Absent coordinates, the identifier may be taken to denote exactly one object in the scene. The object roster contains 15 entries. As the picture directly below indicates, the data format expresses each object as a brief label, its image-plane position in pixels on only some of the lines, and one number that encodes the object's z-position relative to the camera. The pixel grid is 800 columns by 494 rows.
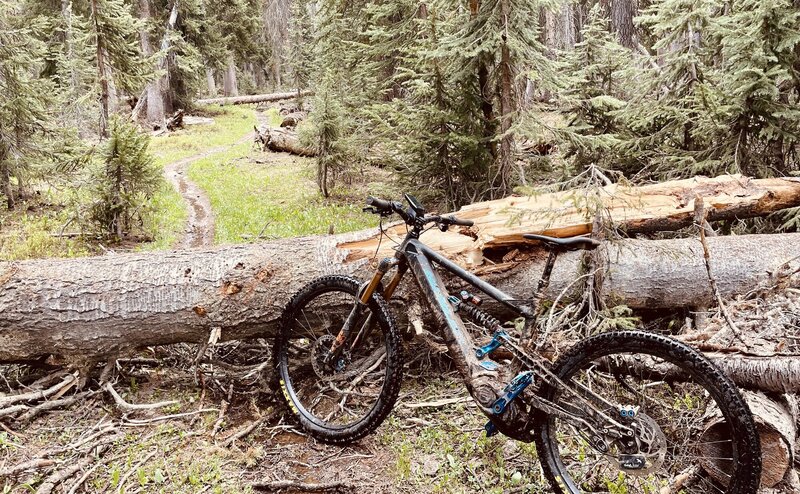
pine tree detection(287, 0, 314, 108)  34.38
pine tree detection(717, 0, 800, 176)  6.88
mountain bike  3.04
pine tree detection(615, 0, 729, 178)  8.03
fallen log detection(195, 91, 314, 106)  38.78
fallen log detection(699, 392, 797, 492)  3.13
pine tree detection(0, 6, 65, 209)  12.18
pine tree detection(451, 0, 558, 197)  8.10
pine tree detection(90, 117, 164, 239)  10.51
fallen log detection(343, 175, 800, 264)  5.15
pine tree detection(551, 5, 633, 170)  9.50
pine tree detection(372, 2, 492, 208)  9.39
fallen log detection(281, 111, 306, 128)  27.60
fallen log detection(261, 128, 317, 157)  22.78
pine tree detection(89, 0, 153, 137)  13.30
